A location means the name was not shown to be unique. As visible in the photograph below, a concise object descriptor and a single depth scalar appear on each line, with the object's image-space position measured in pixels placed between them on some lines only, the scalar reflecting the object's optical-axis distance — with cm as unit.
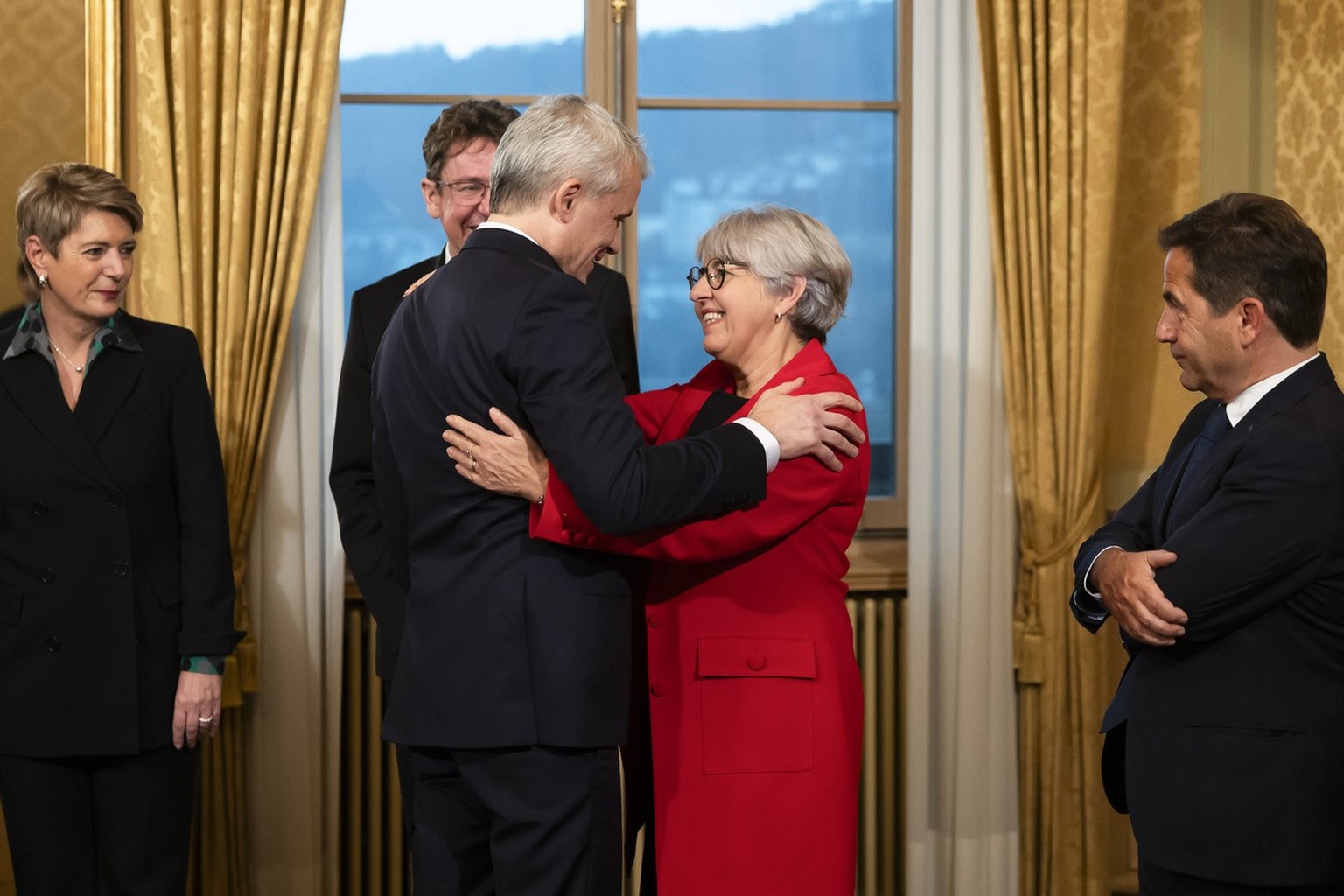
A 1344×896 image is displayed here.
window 396
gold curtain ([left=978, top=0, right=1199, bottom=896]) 377
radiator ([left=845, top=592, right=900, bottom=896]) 396
